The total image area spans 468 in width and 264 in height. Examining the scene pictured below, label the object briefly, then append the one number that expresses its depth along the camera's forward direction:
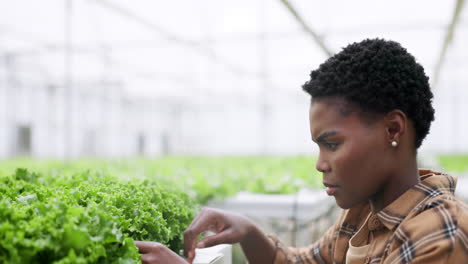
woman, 1.59
